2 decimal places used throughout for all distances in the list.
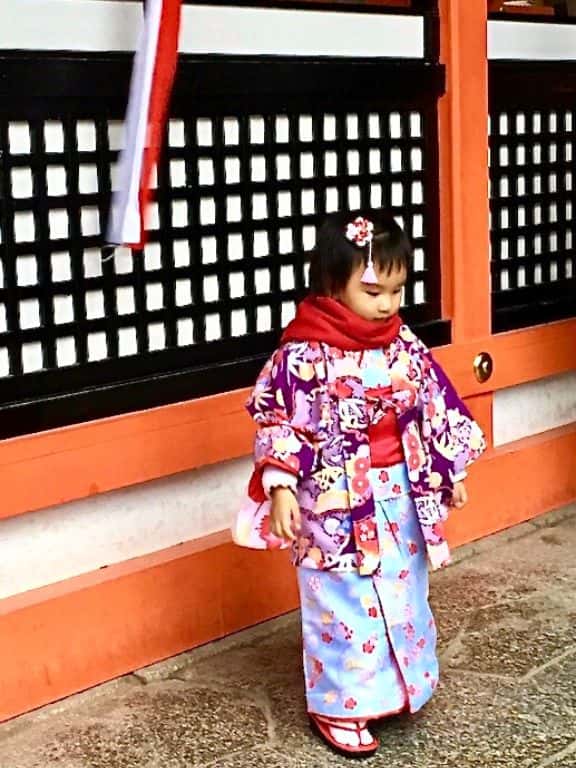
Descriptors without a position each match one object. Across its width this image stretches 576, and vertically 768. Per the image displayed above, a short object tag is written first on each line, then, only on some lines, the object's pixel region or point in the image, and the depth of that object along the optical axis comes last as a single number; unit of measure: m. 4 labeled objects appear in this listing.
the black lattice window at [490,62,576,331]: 3.80
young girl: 2.43
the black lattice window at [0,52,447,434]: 2.66
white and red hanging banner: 2.51
